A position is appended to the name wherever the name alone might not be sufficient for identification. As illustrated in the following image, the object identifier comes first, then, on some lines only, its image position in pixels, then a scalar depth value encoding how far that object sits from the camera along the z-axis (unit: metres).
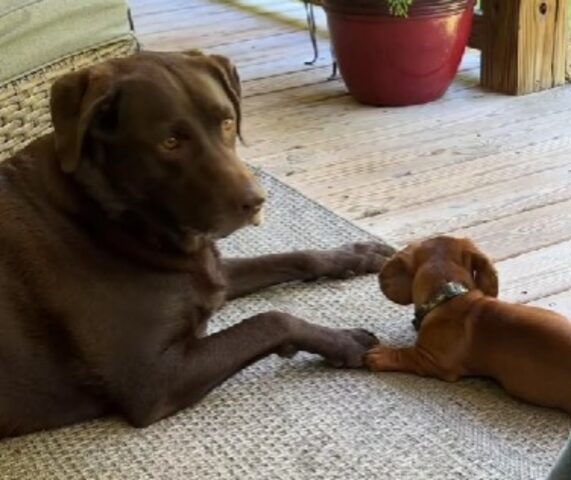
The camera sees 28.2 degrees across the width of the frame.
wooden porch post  3.56
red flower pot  3.41
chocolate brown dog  1.81
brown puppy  1.81
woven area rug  1.80
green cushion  2.62
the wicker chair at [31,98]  2.69
